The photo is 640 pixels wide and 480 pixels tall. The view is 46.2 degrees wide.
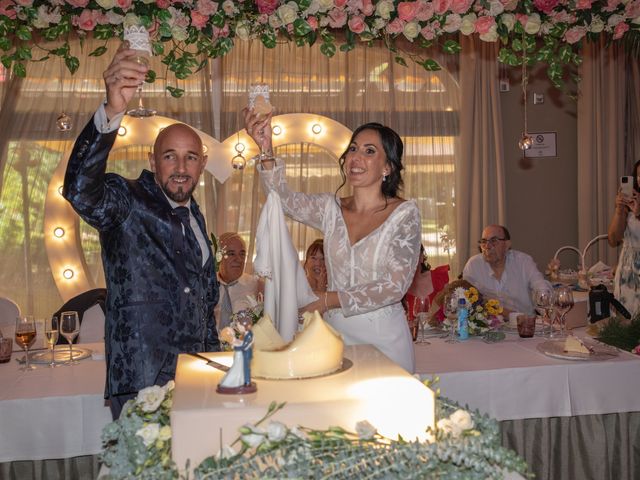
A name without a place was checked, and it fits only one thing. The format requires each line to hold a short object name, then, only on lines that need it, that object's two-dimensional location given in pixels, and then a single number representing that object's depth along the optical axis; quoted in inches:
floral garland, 111.0
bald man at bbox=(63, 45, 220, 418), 98.8
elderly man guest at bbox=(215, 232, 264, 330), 196.4
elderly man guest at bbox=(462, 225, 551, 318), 207.2
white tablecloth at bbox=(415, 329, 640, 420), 122.7
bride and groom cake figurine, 59.7
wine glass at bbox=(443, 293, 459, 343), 148.1
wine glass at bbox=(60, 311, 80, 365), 128.7
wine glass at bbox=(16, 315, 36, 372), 127.0
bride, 113.7
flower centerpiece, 149.1
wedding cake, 64.4
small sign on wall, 302.0
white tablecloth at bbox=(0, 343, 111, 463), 111.9
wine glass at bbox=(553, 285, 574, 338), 138.6
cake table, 54.6
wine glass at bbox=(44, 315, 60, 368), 131.8
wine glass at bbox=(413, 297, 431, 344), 147.2
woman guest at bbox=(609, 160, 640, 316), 188.9
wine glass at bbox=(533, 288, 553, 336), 140.7
